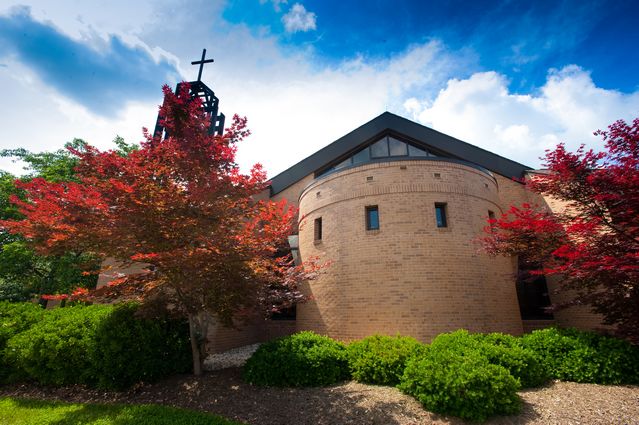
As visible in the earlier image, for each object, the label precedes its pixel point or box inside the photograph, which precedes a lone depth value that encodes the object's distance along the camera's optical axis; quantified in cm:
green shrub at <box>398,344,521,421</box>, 457
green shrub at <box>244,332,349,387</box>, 647
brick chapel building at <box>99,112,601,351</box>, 896
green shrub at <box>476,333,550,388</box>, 585
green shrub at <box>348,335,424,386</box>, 639
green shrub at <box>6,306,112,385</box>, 657
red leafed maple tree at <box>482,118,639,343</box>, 579
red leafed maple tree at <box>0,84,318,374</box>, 576
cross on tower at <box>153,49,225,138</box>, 1395
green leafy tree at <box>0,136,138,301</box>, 1337
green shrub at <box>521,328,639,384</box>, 584
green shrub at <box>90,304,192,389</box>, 636
